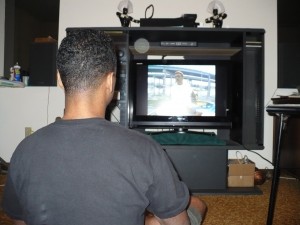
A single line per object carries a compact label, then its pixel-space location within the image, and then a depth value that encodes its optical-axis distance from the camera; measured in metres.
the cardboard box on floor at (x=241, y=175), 1.85
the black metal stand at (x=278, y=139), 1.12
